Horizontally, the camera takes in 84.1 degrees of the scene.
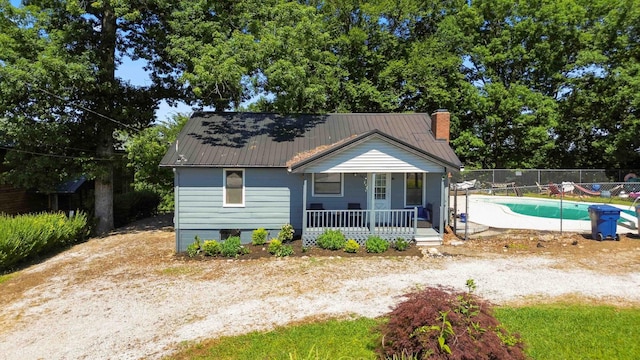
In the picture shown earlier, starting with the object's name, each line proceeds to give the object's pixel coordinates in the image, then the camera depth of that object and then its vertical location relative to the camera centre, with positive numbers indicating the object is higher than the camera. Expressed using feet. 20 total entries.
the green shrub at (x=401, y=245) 40.14 -7.90
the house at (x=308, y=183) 41.45 -1.08
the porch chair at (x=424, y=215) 46.78 -5.24
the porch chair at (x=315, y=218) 42.22 -5.19
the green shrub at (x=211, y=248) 39.50 -8.23
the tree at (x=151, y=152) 51.13 +3.15
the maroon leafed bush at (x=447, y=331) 13.82 -6.44
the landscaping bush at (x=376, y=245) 39.75 -7.88
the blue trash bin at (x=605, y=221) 40.06 -5.17
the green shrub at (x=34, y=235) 35.12 -6.88
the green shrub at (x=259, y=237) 42.11 -7.44
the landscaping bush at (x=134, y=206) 63.16 -6.19
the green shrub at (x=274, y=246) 39.51 -7.99
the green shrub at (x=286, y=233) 42.16 -7.00
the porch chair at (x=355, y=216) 42.93 -5.15
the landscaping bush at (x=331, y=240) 40.16 -7.50
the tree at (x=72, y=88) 45.24 +11.86
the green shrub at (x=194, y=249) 40.11 -8.53
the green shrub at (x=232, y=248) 39.29 -8.24
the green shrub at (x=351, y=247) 39.55 -8.03
